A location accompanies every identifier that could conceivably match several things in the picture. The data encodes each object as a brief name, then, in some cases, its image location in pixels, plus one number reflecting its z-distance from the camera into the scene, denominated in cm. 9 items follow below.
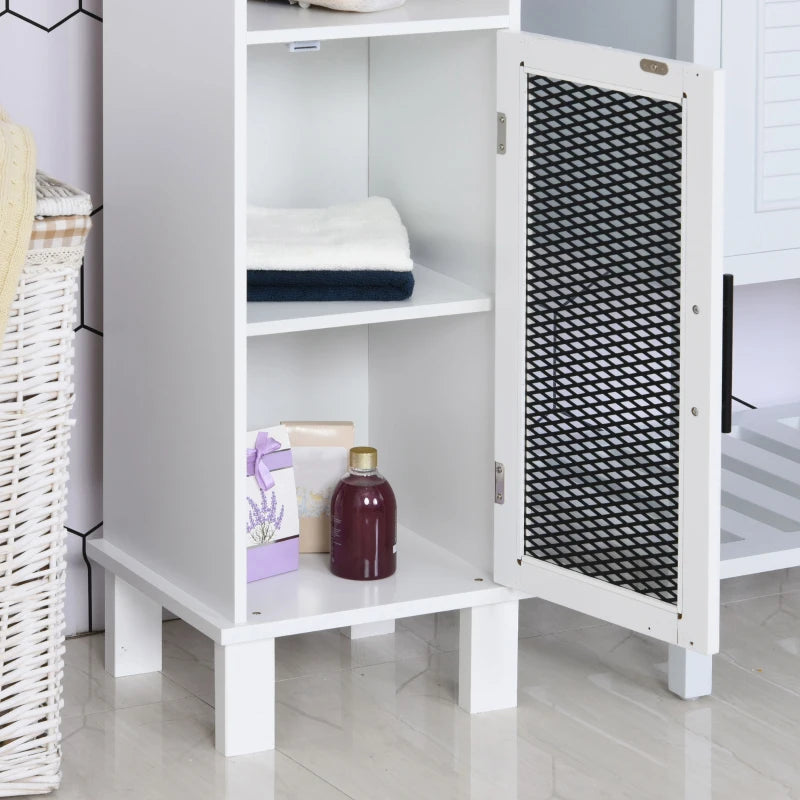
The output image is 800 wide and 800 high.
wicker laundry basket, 305
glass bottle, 335
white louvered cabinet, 341
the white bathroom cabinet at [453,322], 314
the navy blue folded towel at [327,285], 329
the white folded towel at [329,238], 329
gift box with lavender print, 333
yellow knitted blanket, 298
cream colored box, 344
